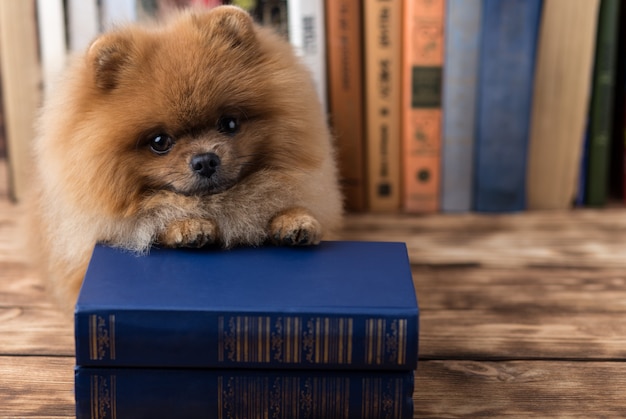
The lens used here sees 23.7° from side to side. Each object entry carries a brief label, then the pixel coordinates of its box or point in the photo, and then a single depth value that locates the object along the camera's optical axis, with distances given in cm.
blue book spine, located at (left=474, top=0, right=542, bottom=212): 130
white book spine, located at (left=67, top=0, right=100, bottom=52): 130
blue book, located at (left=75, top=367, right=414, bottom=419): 97
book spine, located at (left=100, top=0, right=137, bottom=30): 129
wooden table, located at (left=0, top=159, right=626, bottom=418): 102
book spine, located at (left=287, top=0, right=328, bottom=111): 130
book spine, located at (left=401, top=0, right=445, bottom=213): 130
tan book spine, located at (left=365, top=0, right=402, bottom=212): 131
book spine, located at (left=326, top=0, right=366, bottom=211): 131
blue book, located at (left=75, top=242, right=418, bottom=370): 95
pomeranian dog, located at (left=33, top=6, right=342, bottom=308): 102
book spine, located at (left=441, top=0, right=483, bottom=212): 130
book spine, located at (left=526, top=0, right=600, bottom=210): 131
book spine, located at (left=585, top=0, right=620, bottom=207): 132
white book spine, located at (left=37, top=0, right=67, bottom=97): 130
